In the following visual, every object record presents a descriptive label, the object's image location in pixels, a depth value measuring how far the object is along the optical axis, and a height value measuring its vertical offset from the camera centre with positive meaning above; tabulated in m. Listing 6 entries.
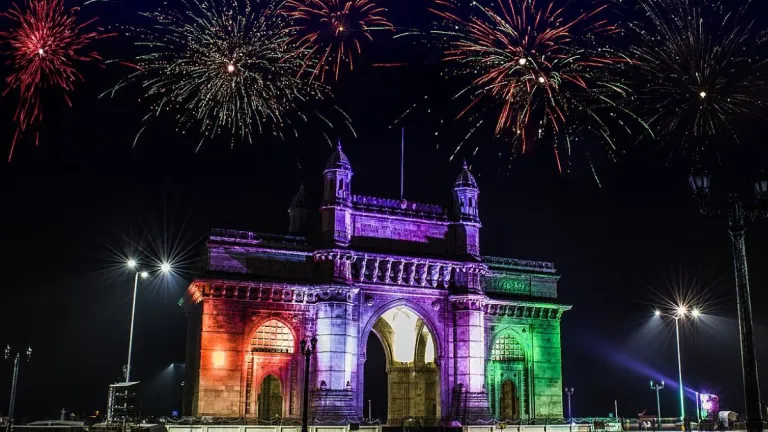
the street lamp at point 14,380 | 29.96 +0.25
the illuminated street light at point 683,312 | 50.45 +5.64
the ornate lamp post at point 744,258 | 15.75 +2.88
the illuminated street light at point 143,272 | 39.35 +6.32
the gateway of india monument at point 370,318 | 41.12 +4.14
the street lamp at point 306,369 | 29.95 +0.83
